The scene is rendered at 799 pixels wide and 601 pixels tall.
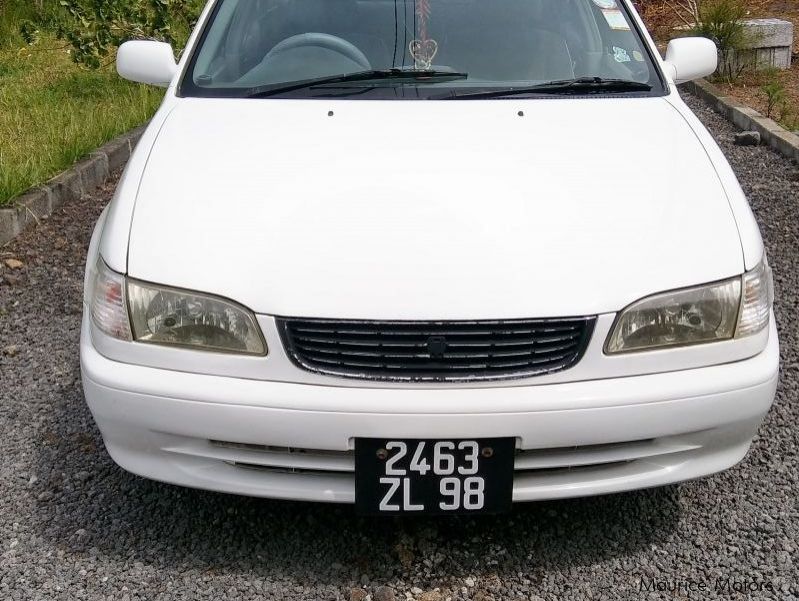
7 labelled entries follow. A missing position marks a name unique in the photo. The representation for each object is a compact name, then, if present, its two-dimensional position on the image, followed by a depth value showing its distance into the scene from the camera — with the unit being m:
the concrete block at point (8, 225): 4.71
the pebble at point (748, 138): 6.57
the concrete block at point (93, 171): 5.53
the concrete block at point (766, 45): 8.54
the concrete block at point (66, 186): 5.23
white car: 2.08
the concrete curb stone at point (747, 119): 6.27
